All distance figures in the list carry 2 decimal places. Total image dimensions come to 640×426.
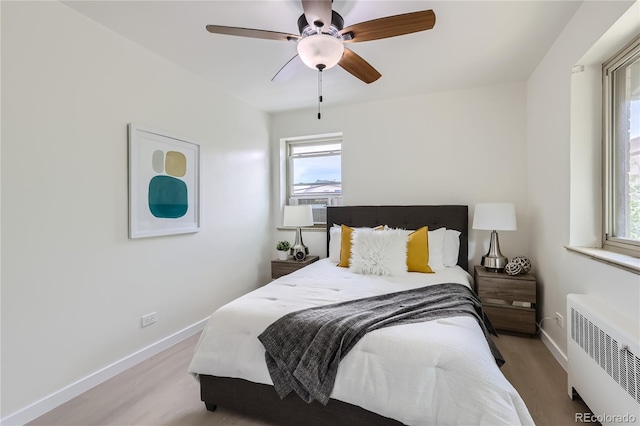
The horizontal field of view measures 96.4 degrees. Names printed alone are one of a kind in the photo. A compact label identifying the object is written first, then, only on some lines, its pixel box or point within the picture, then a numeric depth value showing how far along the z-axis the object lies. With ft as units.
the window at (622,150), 5.69
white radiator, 4.21
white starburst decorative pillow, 8.40
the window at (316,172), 13.39
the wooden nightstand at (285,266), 11.67
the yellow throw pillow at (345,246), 9.68
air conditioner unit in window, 13.52
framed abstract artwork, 7.62
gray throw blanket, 4.67
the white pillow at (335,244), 10.61
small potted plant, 12.37
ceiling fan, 5.20
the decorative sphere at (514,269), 9.07
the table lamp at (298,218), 12.00
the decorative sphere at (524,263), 9.12
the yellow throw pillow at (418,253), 8.81
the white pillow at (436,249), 9.36
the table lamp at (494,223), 9.02
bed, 3.92
